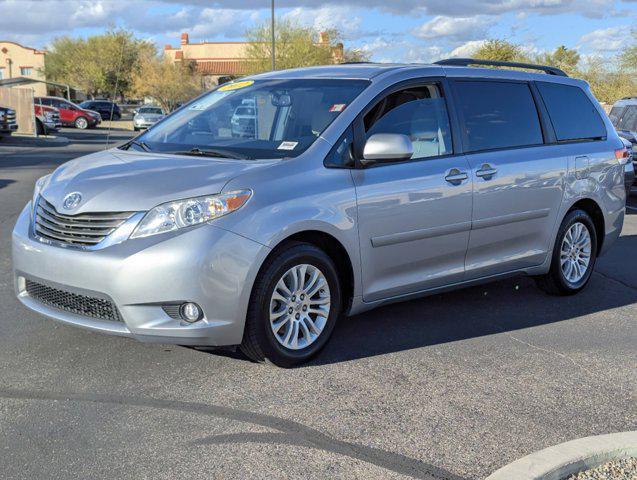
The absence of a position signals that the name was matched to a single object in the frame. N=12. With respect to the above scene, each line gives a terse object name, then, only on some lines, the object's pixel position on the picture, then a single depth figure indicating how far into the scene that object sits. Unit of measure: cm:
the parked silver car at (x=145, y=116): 4094
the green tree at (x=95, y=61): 6644
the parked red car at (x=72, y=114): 4116
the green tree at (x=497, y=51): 4319
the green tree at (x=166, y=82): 5875
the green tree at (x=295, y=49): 4959
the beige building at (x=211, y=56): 6648
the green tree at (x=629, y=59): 3353
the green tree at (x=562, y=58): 4657
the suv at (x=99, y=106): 4775
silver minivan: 422
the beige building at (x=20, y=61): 7494
